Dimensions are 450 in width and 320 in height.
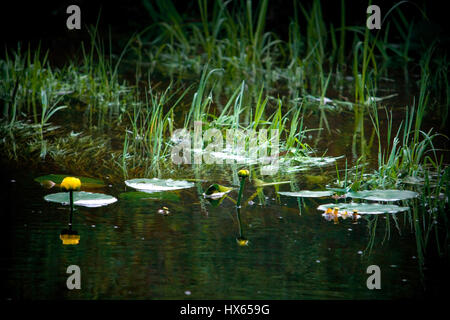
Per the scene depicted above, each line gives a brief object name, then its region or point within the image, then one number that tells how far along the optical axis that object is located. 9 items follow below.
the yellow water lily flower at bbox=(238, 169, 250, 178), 3.96
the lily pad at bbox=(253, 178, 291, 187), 4.65
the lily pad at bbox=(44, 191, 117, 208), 4.20
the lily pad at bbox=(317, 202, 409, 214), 4.06
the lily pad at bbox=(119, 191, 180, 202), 4.35
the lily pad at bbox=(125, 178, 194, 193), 4.46
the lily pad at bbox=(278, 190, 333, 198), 4.38
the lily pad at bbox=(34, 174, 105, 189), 4.55
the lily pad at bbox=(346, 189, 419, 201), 4.27
